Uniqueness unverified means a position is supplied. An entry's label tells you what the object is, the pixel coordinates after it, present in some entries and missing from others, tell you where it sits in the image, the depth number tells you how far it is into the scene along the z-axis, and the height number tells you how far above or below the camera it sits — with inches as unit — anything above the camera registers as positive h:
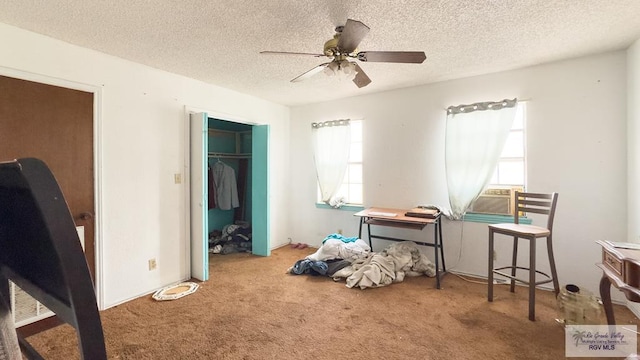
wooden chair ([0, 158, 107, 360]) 13.8 -3.9
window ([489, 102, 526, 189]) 116.9 +8.0
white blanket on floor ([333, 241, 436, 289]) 114.7 -40.4
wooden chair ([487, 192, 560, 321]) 87.7 -18.3
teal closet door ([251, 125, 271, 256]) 152.6 -7.5
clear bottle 80.5 -39.1
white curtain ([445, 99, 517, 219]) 116.3 +13.8
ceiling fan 67.4 +33.9
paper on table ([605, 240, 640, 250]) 64.5 -16.6
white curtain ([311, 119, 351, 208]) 157.6 +13.2
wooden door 78.1 +13.5
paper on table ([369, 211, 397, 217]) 125.0 -17.1
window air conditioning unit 119.9 -11.3
